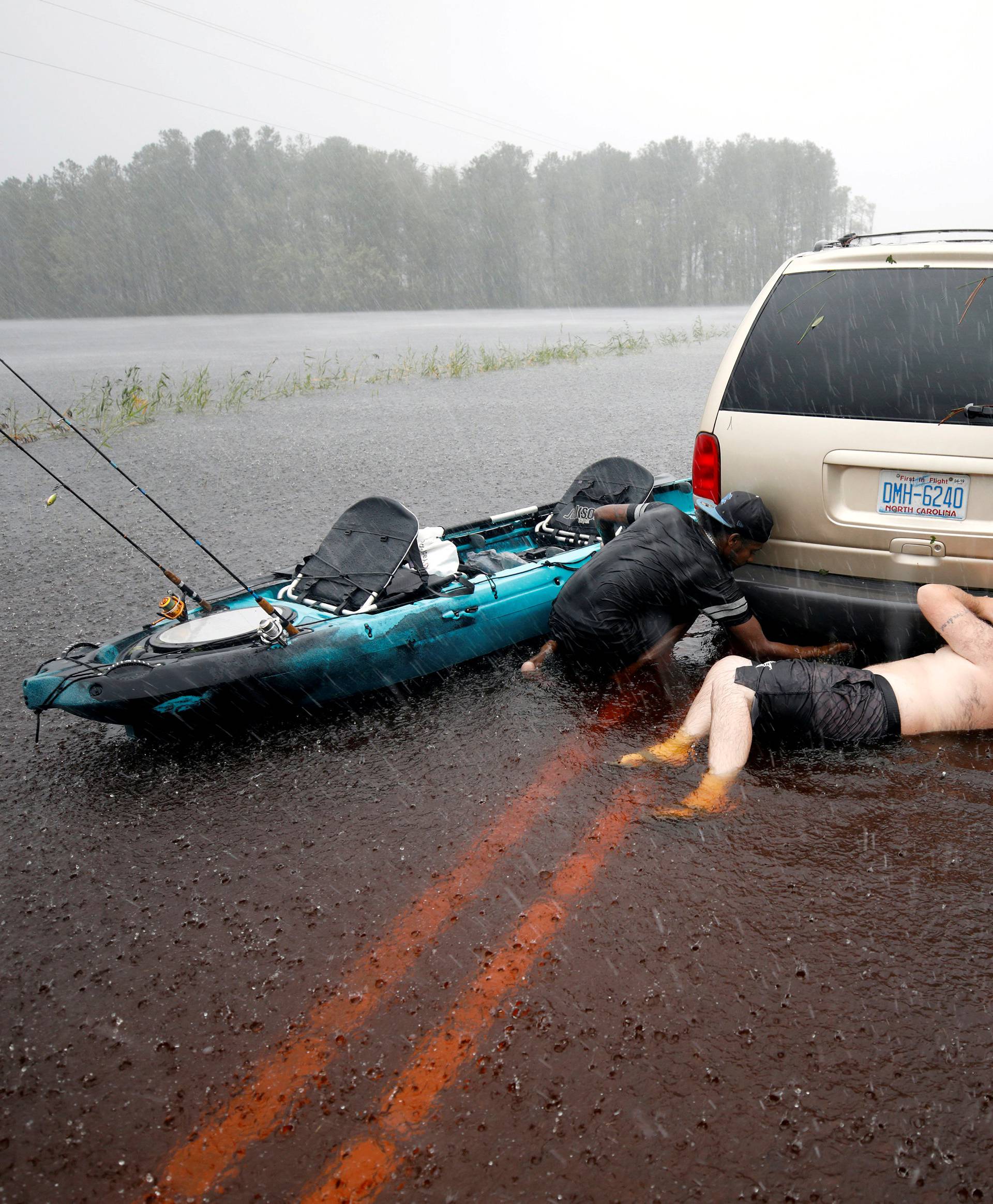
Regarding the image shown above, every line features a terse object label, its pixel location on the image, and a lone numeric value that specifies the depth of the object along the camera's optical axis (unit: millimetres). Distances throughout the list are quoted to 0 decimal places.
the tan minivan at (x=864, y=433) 3748
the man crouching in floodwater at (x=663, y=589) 4113
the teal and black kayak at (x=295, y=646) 3758
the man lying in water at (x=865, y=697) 3486
